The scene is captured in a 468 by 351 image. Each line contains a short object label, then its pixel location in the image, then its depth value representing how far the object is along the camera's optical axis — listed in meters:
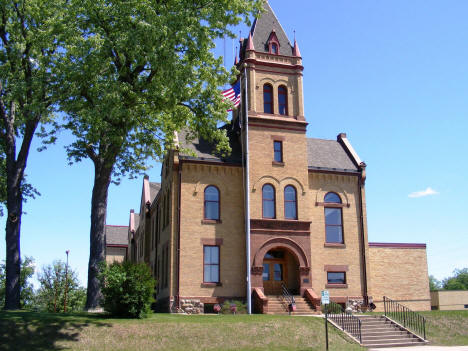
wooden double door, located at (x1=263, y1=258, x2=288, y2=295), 30.44
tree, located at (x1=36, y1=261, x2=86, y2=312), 53.78
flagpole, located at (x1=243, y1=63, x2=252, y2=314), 27.75
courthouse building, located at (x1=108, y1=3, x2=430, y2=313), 29.06
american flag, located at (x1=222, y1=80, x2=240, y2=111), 29.62
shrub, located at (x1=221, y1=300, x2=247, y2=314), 27.23
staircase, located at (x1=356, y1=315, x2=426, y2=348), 22.91
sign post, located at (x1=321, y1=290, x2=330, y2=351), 19.88
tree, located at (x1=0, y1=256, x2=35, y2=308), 52.67
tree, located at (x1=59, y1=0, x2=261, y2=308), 20.62
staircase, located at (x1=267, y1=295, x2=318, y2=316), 27.89
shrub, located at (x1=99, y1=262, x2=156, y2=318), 22.12
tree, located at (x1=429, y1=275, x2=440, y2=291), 137.95
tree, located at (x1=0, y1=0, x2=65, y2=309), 21.55
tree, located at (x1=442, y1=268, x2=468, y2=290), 121.01
